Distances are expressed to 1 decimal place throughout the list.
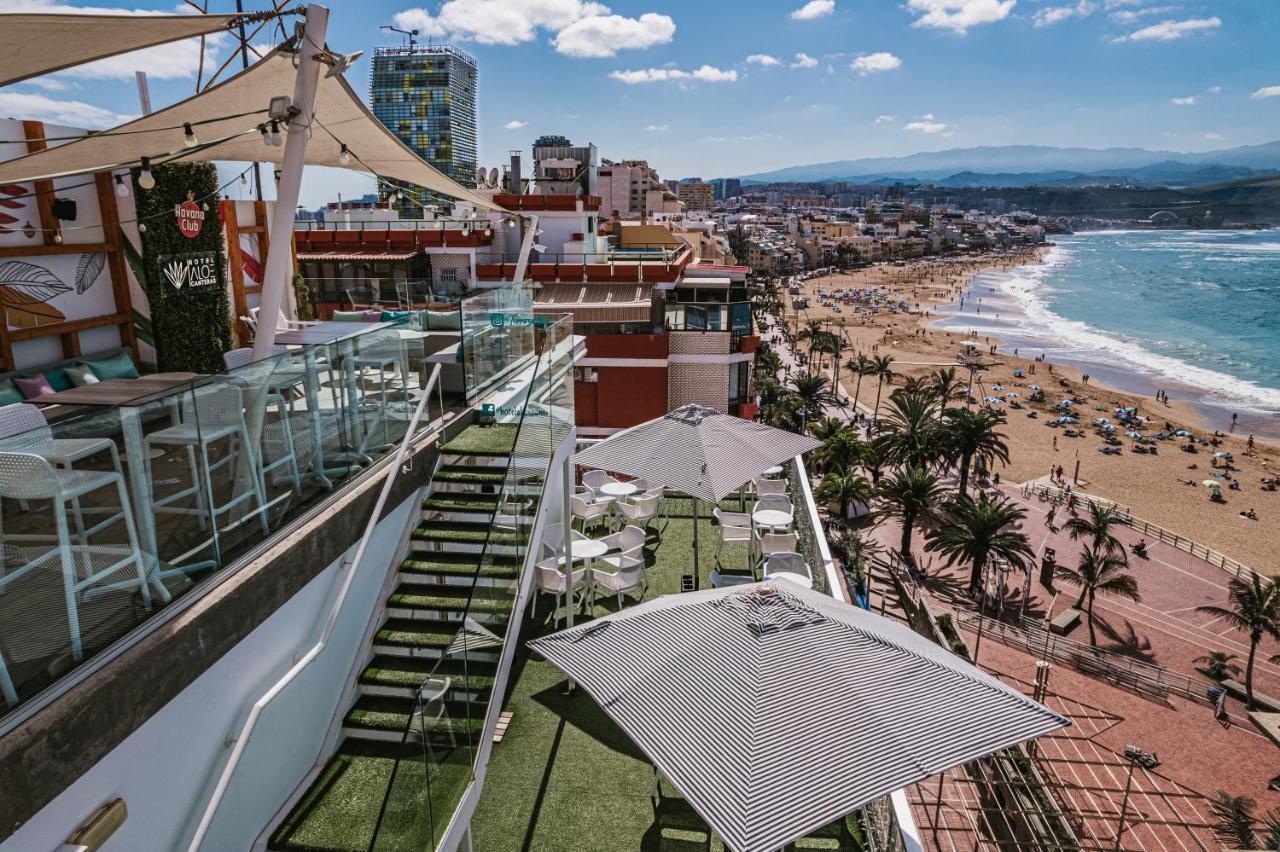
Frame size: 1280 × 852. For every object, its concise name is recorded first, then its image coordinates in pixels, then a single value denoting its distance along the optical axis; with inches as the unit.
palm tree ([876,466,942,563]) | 1091.3
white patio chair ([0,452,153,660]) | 148.8
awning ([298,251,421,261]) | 985.5
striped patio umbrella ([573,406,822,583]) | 368.2
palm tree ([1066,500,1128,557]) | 1074.7
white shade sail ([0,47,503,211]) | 254.2
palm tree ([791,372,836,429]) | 1688.0
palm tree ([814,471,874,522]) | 1122.7
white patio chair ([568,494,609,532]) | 455.8
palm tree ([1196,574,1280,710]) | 835.4
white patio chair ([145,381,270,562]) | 188.9
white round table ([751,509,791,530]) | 454.0
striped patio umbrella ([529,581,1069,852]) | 178.2
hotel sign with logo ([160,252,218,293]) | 406.3
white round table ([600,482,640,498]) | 481.7
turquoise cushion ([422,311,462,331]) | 418.9
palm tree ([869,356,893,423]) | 2118.6
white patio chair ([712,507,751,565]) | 463.2
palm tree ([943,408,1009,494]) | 1295.5
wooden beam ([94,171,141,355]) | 376.2
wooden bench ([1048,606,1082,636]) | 977.5
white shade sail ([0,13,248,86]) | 233.1
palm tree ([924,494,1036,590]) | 998.4
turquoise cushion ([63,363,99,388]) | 342.3
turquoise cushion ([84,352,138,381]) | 362.0
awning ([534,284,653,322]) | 887.1
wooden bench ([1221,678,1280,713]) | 798.9
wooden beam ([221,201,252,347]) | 490.3
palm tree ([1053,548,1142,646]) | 944.9
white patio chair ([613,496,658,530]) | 460.4
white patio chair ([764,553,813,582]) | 401.7
